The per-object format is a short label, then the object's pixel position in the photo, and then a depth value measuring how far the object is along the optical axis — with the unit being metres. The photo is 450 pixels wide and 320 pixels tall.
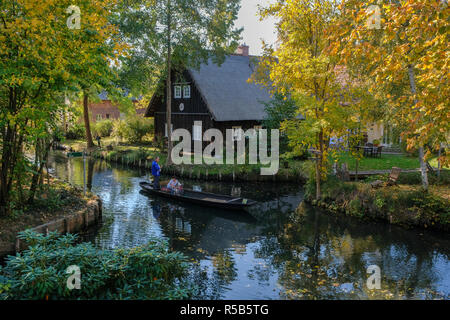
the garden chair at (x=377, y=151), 26.02
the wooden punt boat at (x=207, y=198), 15.83
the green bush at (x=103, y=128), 40.49
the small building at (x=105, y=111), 53.73
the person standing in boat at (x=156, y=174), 18.70
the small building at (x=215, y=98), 27.66
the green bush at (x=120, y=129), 35.53
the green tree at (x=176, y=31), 21.67
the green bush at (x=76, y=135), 39.66
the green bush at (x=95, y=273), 6.19
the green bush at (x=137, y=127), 35.34
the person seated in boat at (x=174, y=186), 17.88
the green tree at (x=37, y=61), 9.37
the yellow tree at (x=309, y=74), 15.19
